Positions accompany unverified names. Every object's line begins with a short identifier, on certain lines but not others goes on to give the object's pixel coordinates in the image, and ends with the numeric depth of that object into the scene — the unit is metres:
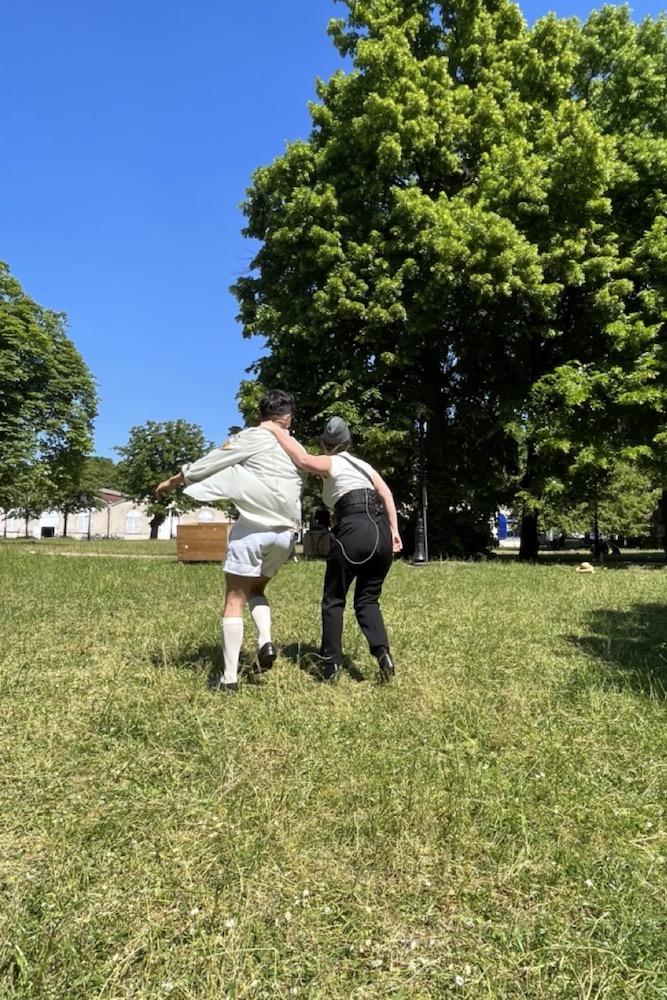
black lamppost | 17.17
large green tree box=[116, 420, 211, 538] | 64.19
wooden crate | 16.67
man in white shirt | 4.32
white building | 84.88
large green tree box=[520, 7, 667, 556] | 17.14
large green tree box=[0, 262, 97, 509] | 27.61
